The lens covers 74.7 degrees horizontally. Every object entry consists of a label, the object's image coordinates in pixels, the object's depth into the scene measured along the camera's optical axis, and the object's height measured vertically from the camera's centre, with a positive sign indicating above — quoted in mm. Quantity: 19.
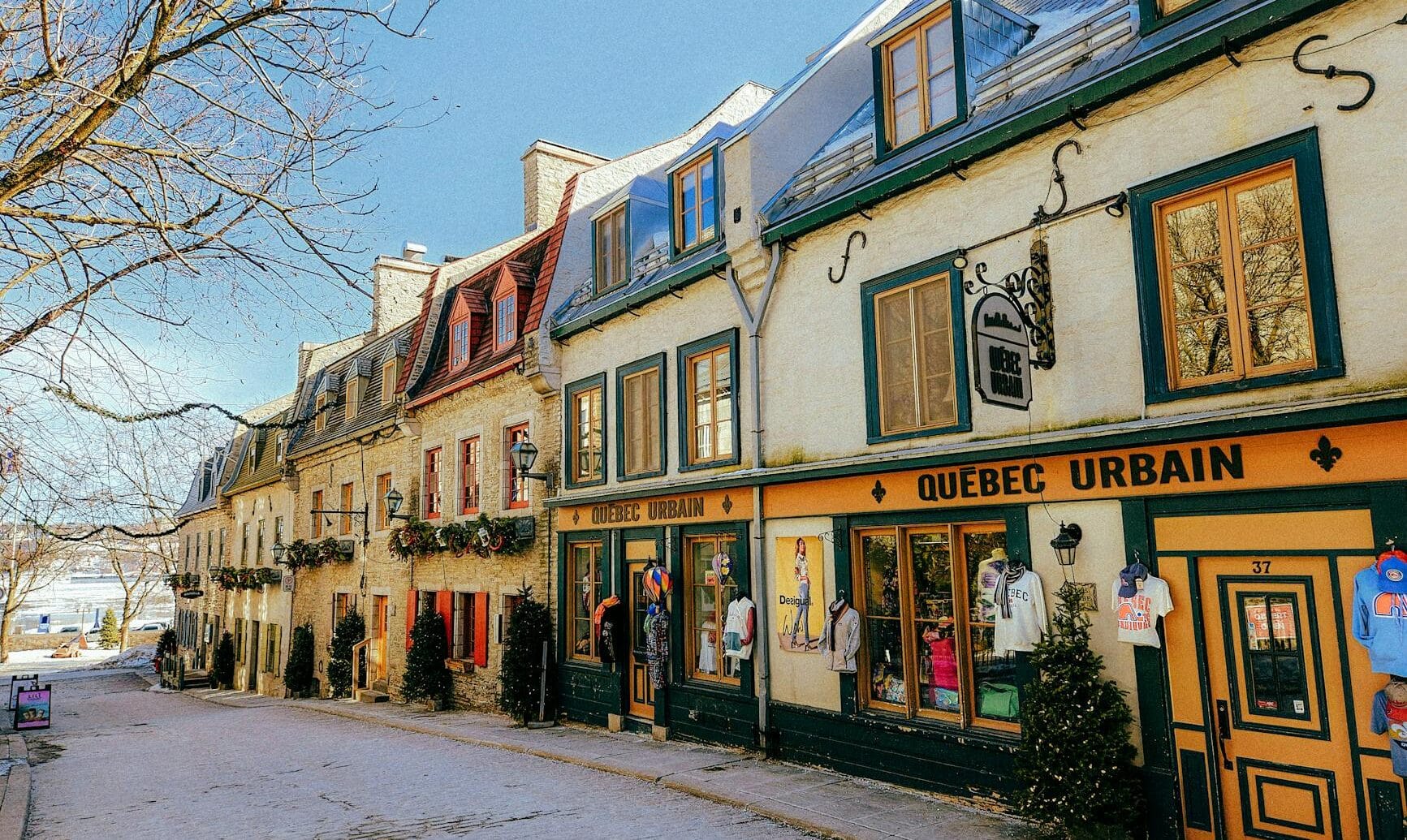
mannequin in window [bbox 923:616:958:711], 8891 -1144
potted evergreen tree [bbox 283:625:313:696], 25062 -2704
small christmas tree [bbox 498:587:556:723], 14977 -1676
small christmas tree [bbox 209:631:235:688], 33125 -3426
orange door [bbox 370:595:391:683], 21969 -1625
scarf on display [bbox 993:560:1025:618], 8180 -317
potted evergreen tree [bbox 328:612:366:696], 22391 -2133
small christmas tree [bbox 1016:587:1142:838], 7031 -1566
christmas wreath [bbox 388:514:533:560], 16312 +444
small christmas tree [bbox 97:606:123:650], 58344 -3919
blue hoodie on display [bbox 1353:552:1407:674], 5801 -500
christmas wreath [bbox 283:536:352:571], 24166 +324
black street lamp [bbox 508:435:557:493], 15031 +1684
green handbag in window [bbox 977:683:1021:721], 8367 -1420
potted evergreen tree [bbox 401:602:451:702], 18141 -1913
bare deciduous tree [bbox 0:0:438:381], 5926 +3014
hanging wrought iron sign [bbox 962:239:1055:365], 8102 +2099
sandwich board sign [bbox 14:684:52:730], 18578 -2721
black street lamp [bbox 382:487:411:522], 19578 +1300
